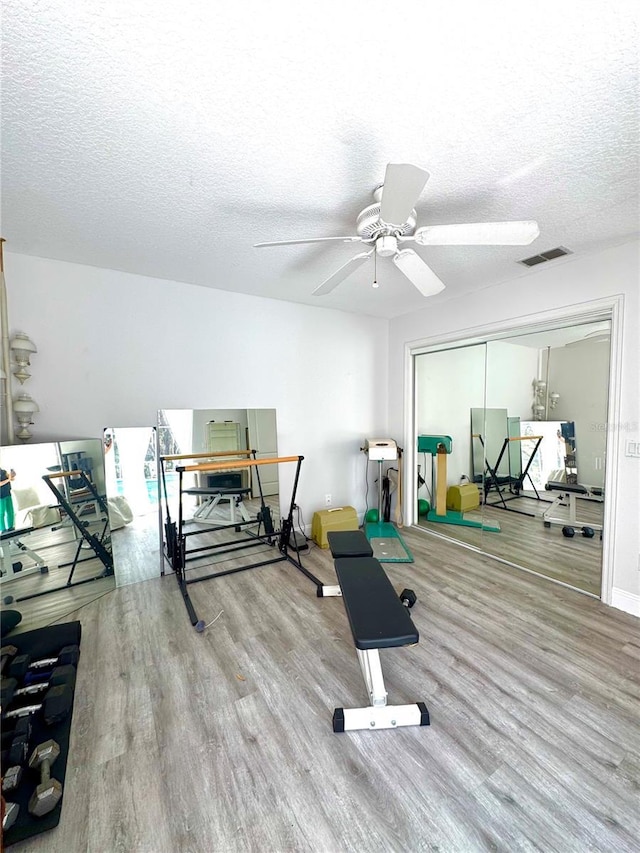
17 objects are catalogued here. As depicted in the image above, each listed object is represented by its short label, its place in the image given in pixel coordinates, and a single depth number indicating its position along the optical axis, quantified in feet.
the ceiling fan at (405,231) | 3.69
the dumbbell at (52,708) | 4.83
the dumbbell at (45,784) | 3.79
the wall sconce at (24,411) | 7.40
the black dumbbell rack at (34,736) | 3.72
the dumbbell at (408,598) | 7.72
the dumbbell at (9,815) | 3.62
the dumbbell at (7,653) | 5.74
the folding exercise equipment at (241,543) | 8.55
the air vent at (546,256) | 7.85
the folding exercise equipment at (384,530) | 10.58
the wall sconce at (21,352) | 7.38
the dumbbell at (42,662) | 5.58
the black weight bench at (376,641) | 4.62
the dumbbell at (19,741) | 4.24
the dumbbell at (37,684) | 5.09
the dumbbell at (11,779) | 3.97
